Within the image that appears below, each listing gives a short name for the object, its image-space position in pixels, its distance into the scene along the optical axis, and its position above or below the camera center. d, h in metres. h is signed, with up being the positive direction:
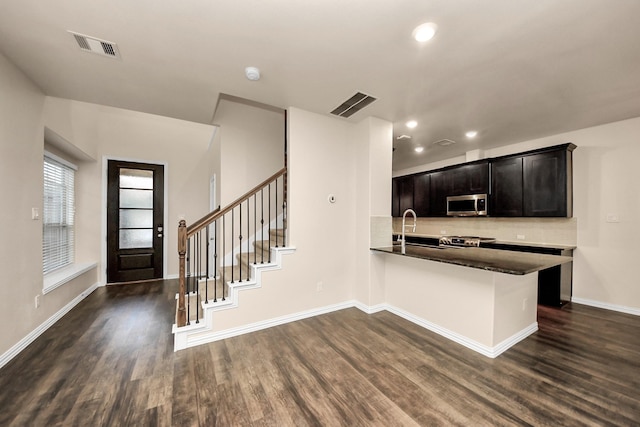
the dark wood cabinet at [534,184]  3.82 +0.51
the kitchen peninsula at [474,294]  2.42 -0.89
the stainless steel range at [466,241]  4.62 -0.50
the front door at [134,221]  4.82 -0.17
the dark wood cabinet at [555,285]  3.70 -1.08
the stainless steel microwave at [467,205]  4.74 +0.18
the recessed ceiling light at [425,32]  1.81 +1.36
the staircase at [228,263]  2.59 -0.68
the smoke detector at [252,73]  2.34 +1.35
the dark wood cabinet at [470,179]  4.75 +0.71
